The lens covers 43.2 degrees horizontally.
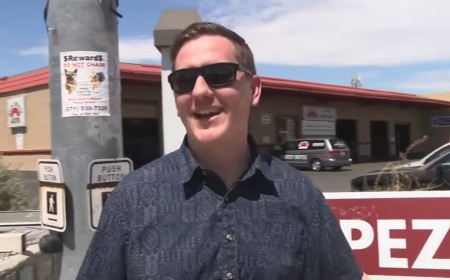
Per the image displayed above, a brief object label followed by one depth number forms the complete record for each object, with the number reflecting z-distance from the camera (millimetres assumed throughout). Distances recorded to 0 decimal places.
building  23500
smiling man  1707
